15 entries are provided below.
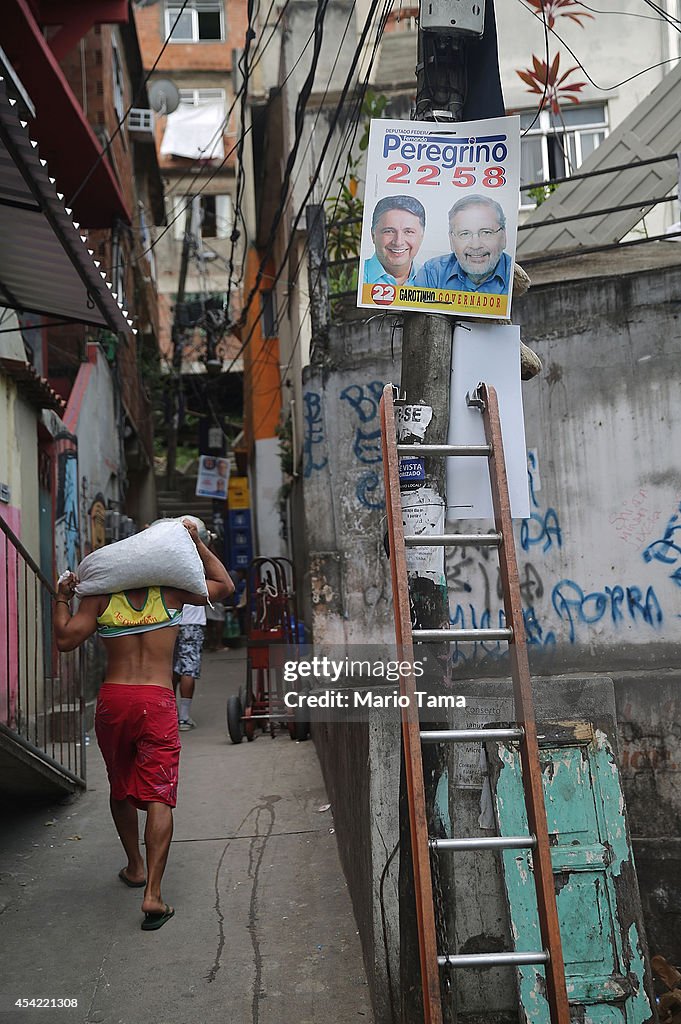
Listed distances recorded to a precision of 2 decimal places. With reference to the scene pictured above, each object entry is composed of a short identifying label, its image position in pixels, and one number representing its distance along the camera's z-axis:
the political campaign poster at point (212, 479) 20.83
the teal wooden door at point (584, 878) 3.88
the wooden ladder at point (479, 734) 2.88
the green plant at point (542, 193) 10.13
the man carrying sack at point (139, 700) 4.56
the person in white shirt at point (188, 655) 8.95
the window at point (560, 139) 12.43
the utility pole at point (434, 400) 3.39
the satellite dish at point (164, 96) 16.77
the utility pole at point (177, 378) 22.25
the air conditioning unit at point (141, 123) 17.94
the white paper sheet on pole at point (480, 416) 3.65
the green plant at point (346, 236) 9.12
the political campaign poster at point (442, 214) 3.64
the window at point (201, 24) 32.16
